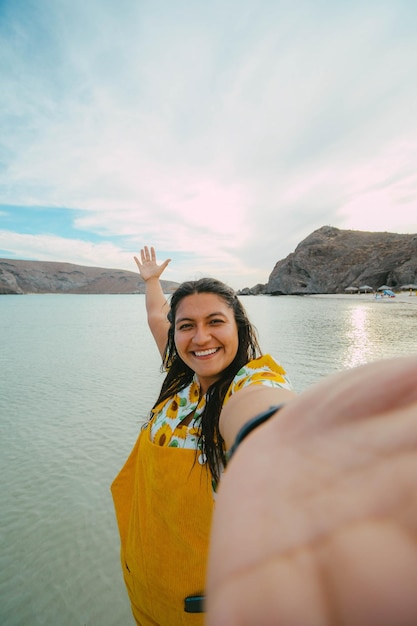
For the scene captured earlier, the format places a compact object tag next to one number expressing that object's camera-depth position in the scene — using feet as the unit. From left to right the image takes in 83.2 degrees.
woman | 1.19
